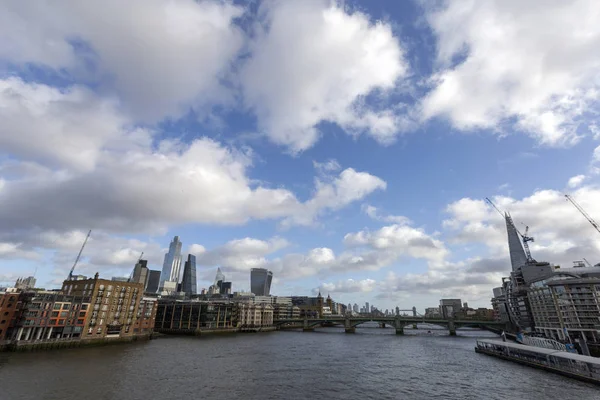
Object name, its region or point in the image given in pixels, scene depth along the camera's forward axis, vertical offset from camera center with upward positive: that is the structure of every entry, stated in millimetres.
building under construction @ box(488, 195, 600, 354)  121250 +7184
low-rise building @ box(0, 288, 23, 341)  93500 +487
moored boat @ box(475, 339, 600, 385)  60562 -8093
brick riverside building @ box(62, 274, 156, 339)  114875 +3101
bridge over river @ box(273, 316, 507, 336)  188125 -271
